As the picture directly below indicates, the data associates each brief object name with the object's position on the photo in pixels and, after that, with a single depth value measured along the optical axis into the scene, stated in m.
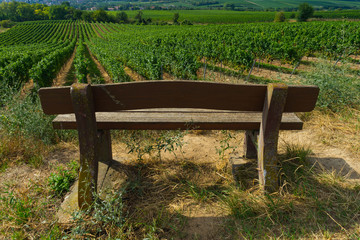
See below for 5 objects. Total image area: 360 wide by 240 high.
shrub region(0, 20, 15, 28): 79.43
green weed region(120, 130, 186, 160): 3.29
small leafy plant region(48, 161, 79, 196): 2.24
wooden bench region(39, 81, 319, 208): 1.65
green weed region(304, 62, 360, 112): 3.76
